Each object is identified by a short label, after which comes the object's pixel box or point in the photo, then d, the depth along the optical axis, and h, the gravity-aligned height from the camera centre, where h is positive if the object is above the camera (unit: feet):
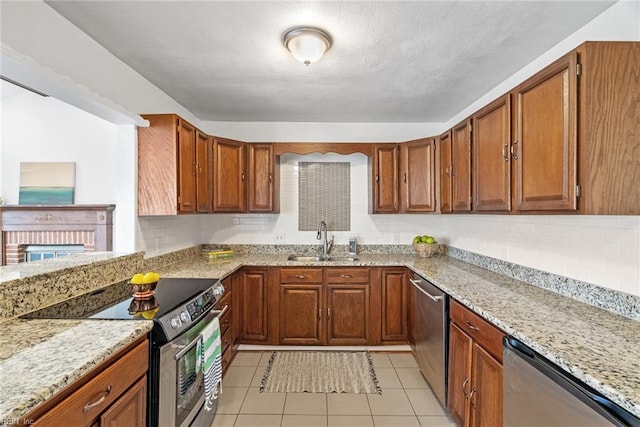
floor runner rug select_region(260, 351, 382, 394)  8.23 -4.50
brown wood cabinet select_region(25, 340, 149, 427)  3.03 -2.04
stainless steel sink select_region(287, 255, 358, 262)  11.43 -1.53
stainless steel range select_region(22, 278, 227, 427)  4.67 -1.99
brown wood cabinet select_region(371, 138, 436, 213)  10.53 +1.46
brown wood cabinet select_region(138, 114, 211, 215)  7.67 +1.27
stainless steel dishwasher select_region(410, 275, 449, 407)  7.00 -2.89
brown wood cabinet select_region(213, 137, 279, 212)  10.50 +1.42
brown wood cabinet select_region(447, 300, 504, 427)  5.06 -2.81
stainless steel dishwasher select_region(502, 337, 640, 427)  3.14 -2.10
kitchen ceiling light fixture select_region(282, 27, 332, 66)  5.93 +3.46
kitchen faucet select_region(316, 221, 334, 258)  11.60 -0.80
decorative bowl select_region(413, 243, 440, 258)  11.03 -1.11
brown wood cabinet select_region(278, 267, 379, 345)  10.26 -2.89
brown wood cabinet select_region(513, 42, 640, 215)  4.31 +1.27
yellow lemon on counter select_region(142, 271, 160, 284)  5.61 -1.12
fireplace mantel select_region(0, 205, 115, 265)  8.74 -0.29
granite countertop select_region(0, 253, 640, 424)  2.91 -1.56
